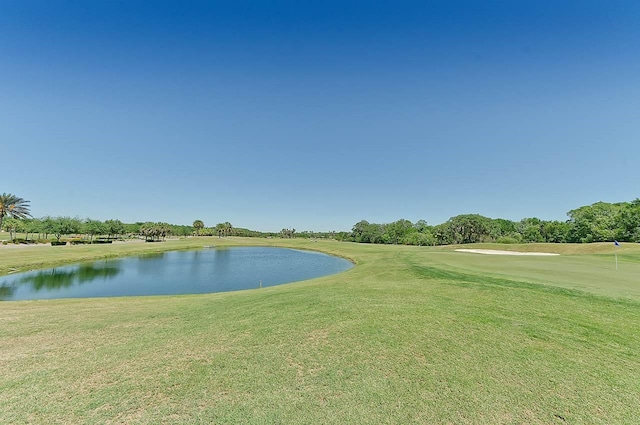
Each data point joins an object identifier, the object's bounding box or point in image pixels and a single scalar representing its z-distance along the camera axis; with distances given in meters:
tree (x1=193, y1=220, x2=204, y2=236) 145.88
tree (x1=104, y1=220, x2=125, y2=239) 84.00
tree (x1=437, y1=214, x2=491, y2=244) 85.62
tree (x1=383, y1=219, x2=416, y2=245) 106.88
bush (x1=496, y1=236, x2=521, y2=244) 65.72
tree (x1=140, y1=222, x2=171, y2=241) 105.69
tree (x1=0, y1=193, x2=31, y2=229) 60.12
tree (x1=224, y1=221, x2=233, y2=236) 151.93
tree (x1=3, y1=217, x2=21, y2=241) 68.69
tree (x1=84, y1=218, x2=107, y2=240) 78.51
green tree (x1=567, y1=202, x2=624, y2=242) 58.92
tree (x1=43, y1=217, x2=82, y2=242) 68.25
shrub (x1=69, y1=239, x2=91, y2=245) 68.38
